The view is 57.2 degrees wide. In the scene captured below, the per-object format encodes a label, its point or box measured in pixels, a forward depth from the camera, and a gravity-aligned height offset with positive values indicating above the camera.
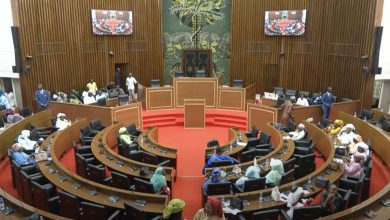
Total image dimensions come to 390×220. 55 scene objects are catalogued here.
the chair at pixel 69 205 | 6.40 -2.99
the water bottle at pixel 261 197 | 6.58 -2.91
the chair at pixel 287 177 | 7.34 -2.87
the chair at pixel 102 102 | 13.73 -2.45
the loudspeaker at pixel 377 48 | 12.98 -0.40
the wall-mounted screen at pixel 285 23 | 16.05 +0.64
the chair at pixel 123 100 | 14.10 -2.44
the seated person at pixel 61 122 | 11.69 -2.75
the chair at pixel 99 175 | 8.05 -3.06
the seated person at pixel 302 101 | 14.00 -2.49
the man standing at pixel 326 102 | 13.16 -2.37
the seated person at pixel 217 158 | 8.46 -2.84
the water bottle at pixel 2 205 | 6.01 -2.80
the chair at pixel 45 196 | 6.76 -3.02
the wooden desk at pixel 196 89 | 15.46 -2.22
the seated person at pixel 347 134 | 9.87 -2.68
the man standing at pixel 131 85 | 16.34 -2.16
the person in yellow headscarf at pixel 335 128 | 10.81 -2.76
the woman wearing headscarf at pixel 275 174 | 7.30 -2.76
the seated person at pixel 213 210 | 4.31 -2.06
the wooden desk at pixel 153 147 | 9.35 -2.96
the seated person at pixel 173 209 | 5.51 -2.60
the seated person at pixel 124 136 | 10.15 -2.83
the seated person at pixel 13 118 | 11.59 -2.57
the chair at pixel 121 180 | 7.41 -2.94
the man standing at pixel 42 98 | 13.73 -2.31
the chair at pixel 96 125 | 11.79 -2.88
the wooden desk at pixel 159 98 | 15.41 -2.60
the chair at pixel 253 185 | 7.05 -2.88
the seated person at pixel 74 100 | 13.99 -2.43
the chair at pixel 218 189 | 6.95 -2.91
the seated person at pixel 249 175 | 7.25 -2.82
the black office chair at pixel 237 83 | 16.27 -2.09
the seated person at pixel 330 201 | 6.12 -2.78
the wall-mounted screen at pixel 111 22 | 16.25 +0.68
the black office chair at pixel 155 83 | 16.45 -2.08
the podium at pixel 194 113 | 13.98 -2.92
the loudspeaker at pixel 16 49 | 14.02 -0.47
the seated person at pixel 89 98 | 14.55 -2.47
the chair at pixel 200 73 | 16.12 -1.60
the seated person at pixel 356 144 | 8.90 -2.71
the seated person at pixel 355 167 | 7.76 -2.79
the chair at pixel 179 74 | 16.33 -1.66
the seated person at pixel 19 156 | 8.34 -2.75
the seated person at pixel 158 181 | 7.10 -2.81
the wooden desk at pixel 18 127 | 9.99 -2.76
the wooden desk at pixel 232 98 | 15.27 -2.58
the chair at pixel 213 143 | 10.21 -2.97
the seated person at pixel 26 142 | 9.62 -2.80
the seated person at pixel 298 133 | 10.60 -2.83
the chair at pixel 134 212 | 5.86 -2.85
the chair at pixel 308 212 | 5.75 -2.78
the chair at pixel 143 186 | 7.03 -2.89
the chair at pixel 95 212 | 6.04 -2.94
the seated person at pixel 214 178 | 7.14 -2.81
